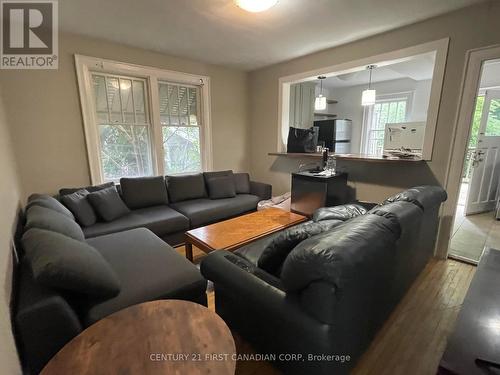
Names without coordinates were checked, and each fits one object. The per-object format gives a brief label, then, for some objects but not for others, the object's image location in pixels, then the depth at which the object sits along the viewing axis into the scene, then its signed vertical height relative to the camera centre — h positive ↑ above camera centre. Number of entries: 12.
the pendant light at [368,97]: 3.92 +0.73
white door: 3.78 -0.22
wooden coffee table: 2.22 -0.90
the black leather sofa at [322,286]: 1.01 -0.74
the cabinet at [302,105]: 4.63 +0.74
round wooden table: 0.84 -0.77
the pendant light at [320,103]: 4.81 +0.77
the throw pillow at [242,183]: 4.02 -0.68
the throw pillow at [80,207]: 2.54 -0.70
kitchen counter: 2.68 -0.18
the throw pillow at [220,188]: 3.70 -0.70
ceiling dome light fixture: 1.92 +1.09
